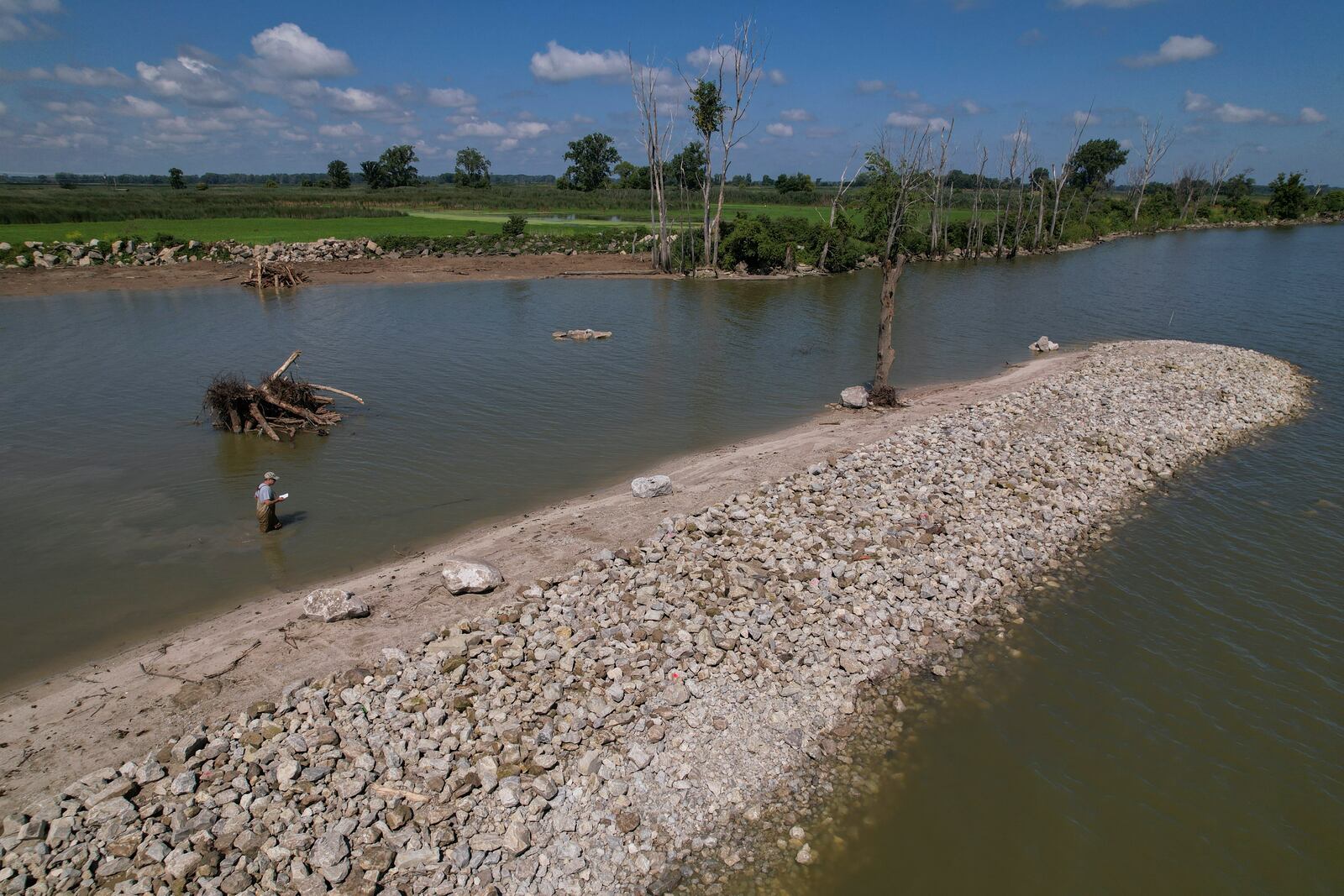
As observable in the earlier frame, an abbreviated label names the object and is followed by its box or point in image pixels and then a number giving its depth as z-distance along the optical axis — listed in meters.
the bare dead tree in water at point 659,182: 51.03
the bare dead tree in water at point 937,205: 59.58
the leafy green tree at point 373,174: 119.25
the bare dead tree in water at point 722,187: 48.84
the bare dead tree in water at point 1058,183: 73.31
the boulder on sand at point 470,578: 11.39
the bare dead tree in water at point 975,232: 66.81
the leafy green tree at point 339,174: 124.09
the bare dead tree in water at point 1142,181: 99.19
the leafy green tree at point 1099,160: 113.44
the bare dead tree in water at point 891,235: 22.16
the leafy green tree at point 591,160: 118.06
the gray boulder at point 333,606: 10.70
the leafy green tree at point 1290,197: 105.25
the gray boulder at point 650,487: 15.19
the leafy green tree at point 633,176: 108.44
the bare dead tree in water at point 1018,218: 68.44
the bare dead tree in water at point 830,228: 53.12
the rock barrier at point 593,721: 7.07
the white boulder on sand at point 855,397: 22.33
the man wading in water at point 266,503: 13.95
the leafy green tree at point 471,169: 131.00
